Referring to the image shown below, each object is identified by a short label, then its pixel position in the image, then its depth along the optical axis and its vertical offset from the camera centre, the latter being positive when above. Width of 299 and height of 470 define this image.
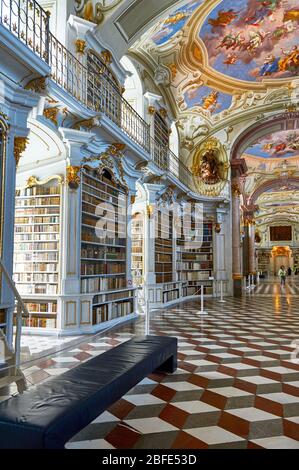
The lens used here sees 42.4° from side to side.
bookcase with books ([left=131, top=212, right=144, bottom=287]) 11.24 +0.54
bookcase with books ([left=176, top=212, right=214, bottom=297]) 14.76 +0.16
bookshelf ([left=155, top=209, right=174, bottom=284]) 12.02 +0.49
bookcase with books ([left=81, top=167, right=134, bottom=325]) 7.59 +0.34
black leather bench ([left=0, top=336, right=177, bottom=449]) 2.06 -0.88
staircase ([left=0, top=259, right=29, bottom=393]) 3.62 -0.98
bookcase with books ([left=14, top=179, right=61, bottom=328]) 7.15 +0.29
